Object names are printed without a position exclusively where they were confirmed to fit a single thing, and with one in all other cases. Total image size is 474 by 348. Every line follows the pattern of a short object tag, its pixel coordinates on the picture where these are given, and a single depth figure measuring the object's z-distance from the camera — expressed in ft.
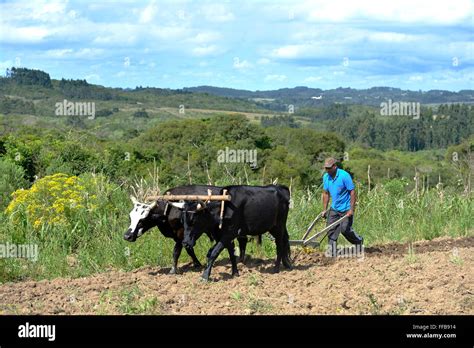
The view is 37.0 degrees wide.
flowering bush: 37.60
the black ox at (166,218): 31.50
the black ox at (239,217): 30.58
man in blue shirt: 34.24
